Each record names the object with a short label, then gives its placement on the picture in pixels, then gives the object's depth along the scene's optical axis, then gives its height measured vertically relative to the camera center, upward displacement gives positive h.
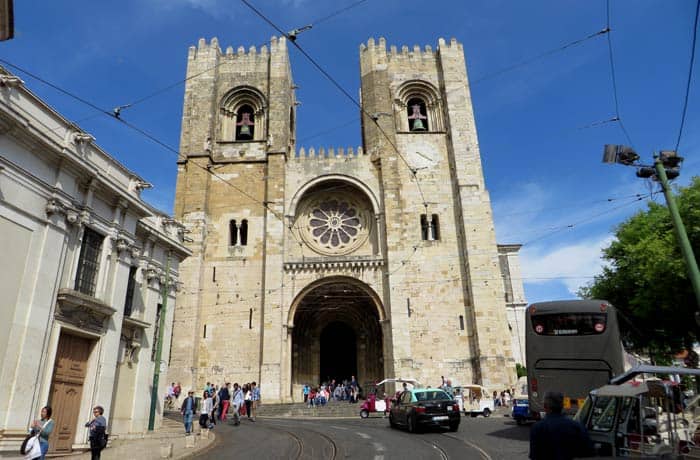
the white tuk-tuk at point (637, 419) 6.64 -0.57
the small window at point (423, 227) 23.83 +7.94
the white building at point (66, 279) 8.39 +2.47
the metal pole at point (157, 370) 13.42 +0.71
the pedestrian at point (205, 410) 13.04 -0.45
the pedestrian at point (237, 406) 14.90 -0.40
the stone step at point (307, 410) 19.08 -0.79
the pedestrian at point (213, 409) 14.10 -0.46
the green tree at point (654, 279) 15.99 +3.88
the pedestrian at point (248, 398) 16.59 -0.19
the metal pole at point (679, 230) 7.25 +2.39
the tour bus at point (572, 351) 8.87 +0.60
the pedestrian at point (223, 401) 17.23 -0.30
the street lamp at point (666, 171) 7.39 +3.59
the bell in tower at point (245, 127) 26.78 +14.94
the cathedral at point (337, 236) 21.42 +7.58
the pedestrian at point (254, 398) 17.55 -0.21
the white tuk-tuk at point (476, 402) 17.80 -0.62
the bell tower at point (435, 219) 21.19 +8.16
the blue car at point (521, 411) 13.51 -0.76
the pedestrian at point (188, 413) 12.08 -0.47
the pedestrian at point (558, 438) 3.72 -0.43
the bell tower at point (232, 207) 21.62 +9.30
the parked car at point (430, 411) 11.09 -0.56
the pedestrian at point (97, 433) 7.31 -0.55
